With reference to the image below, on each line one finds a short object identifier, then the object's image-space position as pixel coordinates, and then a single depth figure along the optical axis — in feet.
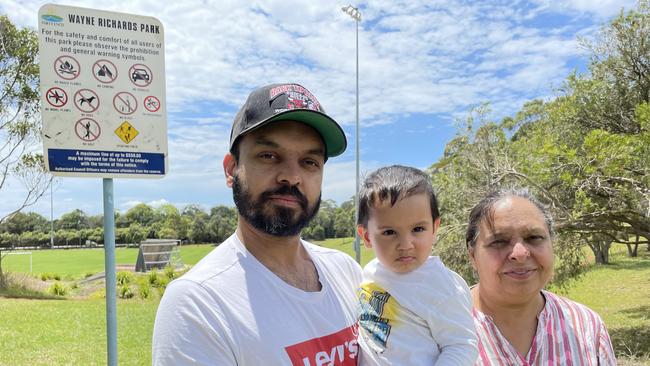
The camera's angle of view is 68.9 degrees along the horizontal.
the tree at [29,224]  249.34
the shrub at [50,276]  76.56
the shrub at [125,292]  51.56
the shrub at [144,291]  51.21
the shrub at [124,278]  56.54
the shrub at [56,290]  57.17
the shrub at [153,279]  55.11
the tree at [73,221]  291.79
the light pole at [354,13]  71.28
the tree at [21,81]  48.21
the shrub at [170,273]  58.84
